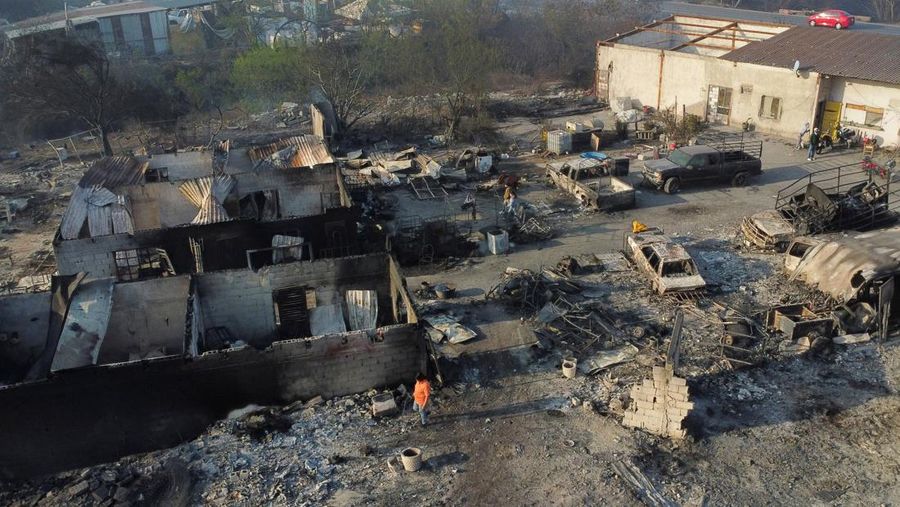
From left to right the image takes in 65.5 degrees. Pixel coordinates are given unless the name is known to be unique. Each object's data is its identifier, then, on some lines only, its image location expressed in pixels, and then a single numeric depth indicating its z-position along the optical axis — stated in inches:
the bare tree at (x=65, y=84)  1305.4
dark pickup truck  980.6
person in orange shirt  514.9
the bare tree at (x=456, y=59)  1362.0
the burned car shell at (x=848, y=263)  627.2
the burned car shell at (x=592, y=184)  928.3
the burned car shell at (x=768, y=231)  779.4
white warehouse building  1119.0
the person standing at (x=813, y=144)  1080.8
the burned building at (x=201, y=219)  714.8
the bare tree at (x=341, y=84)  1348.4
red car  1551.4
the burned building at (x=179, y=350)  494.9
